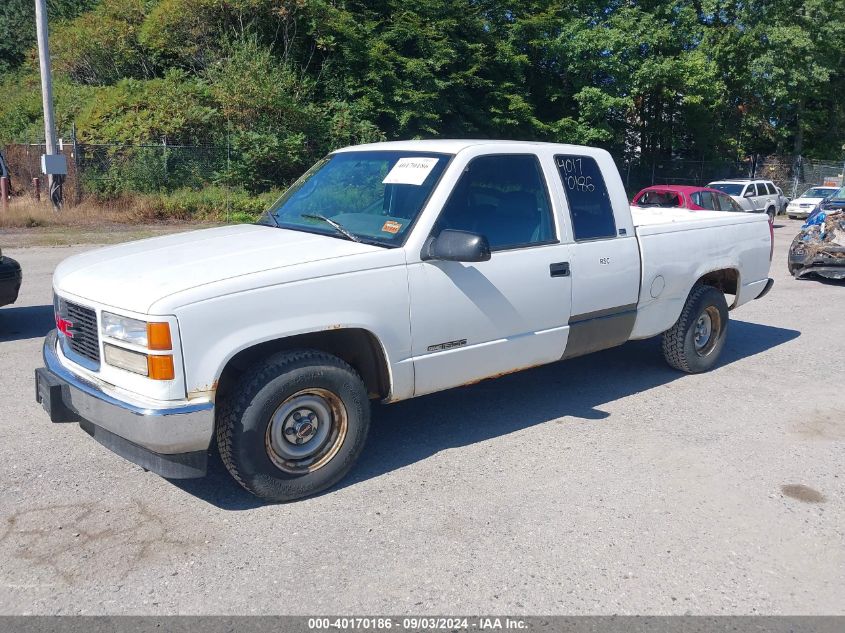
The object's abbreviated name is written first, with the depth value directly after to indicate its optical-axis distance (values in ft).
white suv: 85.20
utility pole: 63.41
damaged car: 39.91
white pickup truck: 12.64
